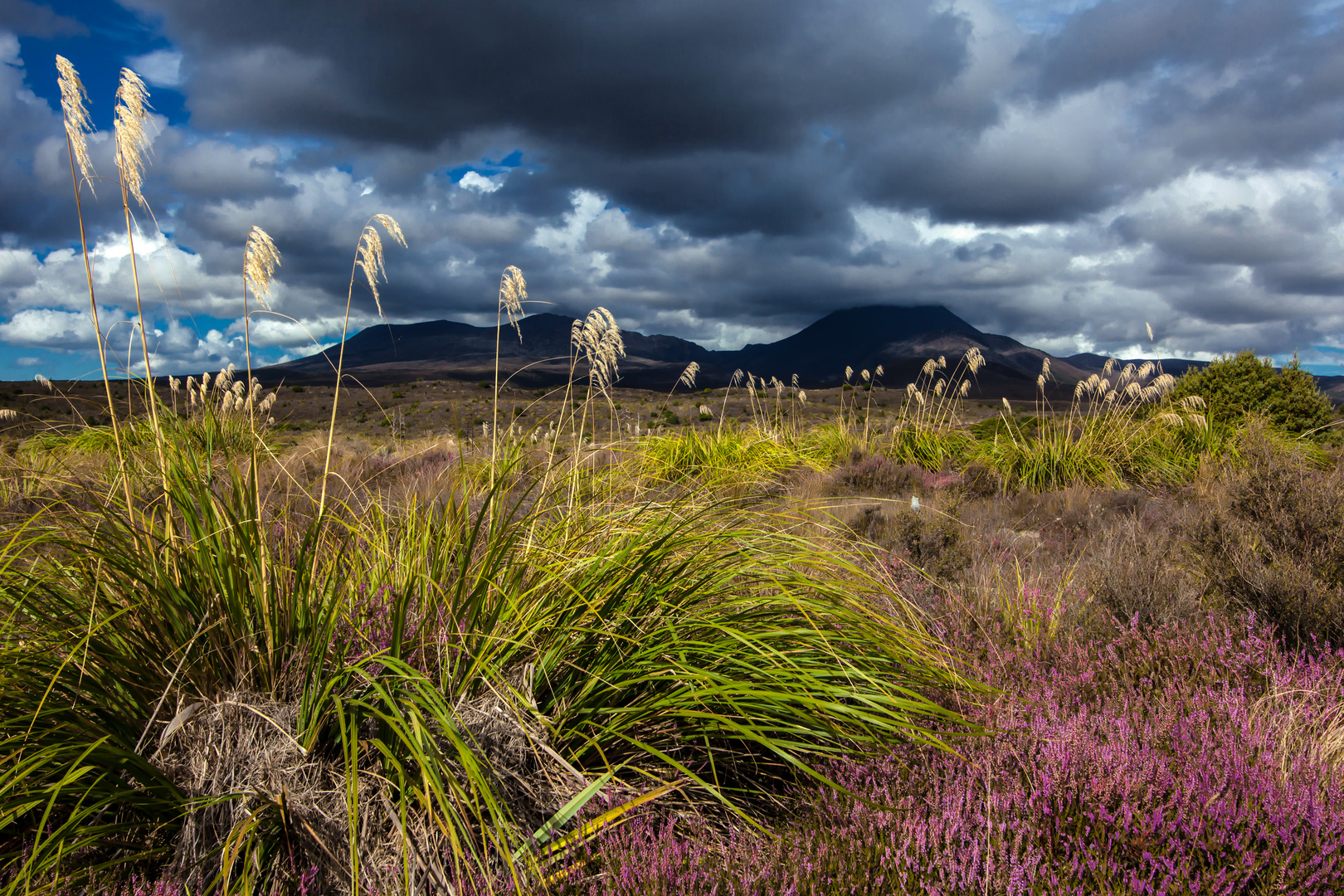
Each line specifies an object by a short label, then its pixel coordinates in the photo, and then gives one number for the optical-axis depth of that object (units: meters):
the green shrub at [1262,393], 10.37
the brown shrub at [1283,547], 3.35
